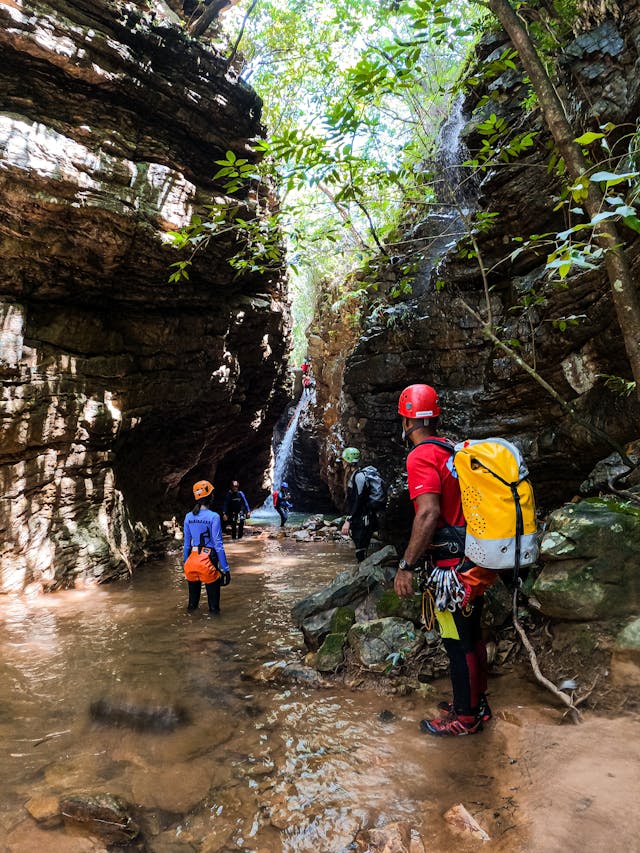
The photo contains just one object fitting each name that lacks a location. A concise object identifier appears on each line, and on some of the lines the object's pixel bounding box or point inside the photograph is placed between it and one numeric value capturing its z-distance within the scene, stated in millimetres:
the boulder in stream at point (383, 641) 4219
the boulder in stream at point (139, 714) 3553
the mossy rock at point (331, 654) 4398
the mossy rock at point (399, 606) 4605
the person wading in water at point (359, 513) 7137
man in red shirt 3131
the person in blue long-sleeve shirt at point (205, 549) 6188
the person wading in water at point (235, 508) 14258
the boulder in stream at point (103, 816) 2389
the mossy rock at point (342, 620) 4777
